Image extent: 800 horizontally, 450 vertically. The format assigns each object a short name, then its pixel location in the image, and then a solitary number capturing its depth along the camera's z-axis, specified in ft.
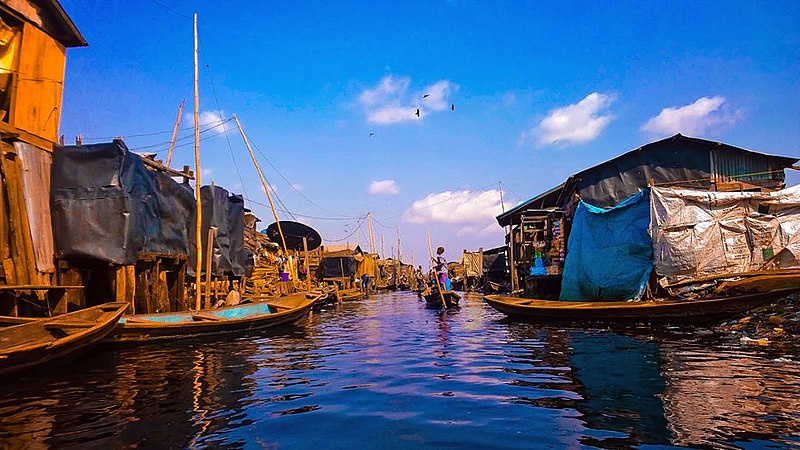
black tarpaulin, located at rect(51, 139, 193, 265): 35.53
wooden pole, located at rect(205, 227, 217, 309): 47.17
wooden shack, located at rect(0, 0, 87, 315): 31.45
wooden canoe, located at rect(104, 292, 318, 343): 34.27
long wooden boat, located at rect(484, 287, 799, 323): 34.58
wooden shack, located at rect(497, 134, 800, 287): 52.54
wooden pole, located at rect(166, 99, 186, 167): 67.15
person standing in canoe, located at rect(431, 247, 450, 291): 73.20
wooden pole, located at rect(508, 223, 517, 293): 79.93
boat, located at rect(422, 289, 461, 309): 70.49
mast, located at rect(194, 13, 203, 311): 42.01
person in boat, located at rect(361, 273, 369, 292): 133.08
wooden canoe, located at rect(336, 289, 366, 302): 99.96
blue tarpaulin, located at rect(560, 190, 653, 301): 43.14
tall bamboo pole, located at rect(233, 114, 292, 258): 65.87
